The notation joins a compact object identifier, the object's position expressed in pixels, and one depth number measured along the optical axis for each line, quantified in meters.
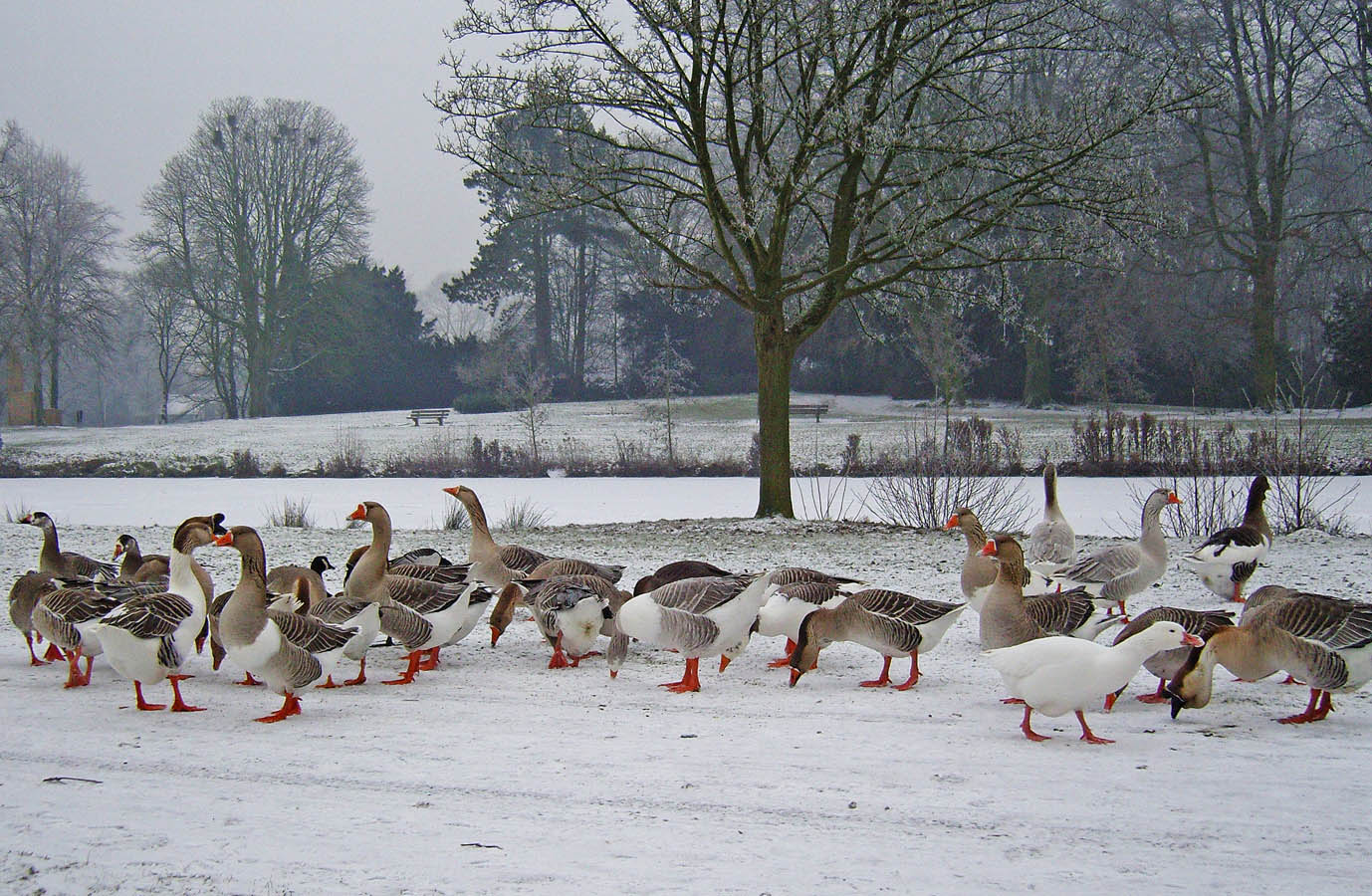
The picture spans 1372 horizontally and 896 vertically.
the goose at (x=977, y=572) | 7.73
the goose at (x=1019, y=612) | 6.18
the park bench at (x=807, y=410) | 41.38
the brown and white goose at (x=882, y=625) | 6.41
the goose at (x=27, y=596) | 7.30
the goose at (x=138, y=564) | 8.26
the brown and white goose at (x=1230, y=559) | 8.59
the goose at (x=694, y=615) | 6.53
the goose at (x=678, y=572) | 7.84
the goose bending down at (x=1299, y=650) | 5.36
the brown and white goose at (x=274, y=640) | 5.91
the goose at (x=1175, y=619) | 5.93
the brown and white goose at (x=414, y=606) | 6.82
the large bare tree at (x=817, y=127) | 12.66
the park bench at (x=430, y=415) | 44.93
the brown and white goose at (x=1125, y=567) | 8.09
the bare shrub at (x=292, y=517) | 16.03
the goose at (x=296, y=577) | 8.08
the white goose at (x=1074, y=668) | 5.10
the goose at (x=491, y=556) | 9.15
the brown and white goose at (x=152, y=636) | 5.92
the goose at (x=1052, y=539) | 9.86
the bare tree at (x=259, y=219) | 49.44
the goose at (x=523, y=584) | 7.91
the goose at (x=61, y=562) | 8.38
